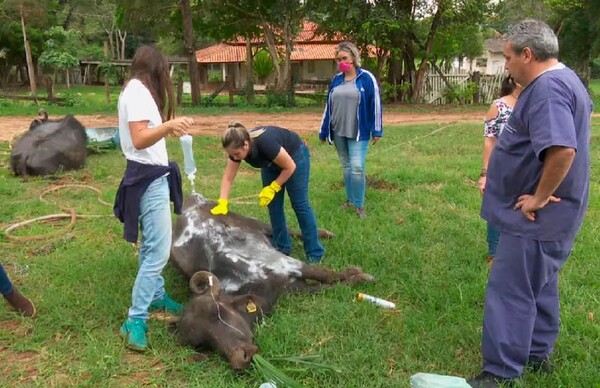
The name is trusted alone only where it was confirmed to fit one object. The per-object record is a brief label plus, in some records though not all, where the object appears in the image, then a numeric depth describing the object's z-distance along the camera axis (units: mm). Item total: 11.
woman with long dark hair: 2975
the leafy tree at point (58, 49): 23797
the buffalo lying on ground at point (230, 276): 3133
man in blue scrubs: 2426
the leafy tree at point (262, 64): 30517
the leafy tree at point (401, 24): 18344
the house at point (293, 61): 38781
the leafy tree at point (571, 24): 23875
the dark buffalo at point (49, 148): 7980
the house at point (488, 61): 50281
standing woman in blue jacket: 5629
